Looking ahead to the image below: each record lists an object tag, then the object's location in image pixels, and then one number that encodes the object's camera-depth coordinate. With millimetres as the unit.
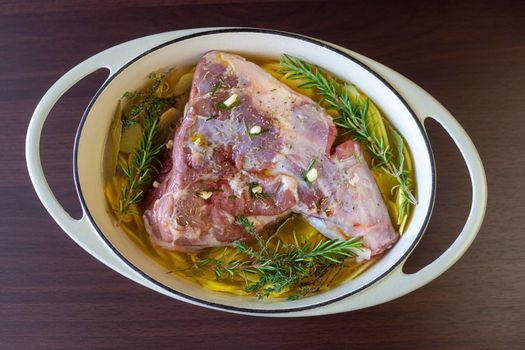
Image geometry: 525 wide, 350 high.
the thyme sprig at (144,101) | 658
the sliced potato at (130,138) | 670
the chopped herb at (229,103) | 653
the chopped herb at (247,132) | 647
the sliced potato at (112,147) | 663
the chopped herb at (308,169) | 647
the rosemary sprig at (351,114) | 655
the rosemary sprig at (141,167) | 651
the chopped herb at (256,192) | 643
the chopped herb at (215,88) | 654
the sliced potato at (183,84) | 675
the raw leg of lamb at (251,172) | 640
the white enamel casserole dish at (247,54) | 609
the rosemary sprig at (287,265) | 630
